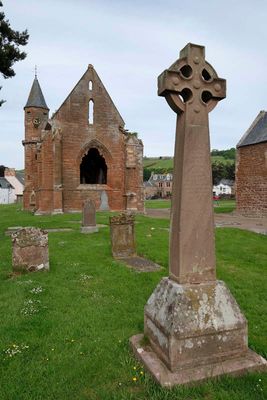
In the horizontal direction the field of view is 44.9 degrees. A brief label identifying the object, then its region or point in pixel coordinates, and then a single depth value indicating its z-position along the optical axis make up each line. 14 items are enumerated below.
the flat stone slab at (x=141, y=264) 7.28
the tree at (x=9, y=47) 11.62
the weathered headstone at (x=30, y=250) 6.98
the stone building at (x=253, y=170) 23.72
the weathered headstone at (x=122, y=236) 8.77
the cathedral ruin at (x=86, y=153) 24.02
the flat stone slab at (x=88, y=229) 13.15
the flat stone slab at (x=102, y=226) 15.27
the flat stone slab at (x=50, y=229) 13.80
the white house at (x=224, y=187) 89.31
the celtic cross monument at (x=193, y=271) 2.96
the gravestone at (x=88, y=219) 13.15
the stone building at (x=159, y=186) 96.26
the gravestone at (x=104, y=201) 26.10
